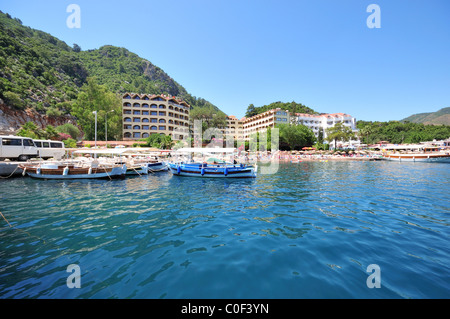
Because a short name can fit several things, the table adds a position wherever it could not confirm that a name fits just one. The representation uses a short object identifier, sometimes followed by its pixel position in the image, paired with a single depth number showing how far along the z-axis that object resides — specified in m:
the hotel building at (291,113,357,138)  97.54
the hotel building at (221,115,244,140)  110.24
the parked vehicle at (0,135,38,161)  21.95
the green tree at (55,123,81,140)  46.17
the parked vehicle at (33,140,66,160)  25.97
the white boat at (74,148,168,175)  22.60
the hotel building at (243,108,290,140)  89.69
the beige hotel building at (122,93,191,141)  70.69
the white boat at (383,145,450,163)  49.60
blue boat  22.68
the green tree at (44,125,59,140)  37.92
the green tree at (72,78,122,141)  52.41
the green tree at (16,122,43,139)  33.66
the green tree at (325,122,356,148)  69.44
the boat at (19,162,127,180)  20.00
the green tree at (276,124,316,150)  71.12
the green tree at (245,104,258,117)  116.12
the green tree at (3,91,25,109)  44.75
